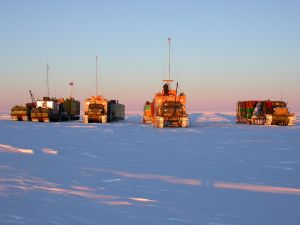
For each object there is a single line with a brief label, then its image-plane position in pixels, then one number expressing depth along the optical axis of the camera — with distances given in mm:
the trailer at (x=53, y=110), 54438
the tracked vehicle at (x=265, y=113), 44969
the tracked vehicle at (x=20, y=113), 56906
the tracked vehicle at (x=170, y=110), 38531
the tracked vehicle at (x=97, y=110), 50500
